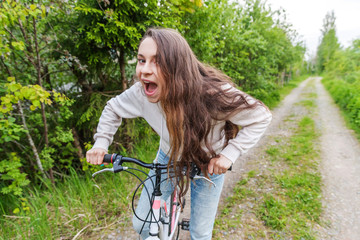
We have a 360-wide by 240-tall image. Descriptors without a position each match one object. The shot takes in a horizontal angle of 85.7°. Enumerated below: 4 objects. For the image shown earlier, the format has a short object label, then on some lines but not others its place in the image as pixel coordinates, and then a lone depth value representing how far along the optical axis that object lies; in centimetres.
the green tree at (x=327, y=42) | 4016
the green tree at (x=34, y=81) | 252
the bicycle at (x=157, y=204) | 136
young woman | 121
